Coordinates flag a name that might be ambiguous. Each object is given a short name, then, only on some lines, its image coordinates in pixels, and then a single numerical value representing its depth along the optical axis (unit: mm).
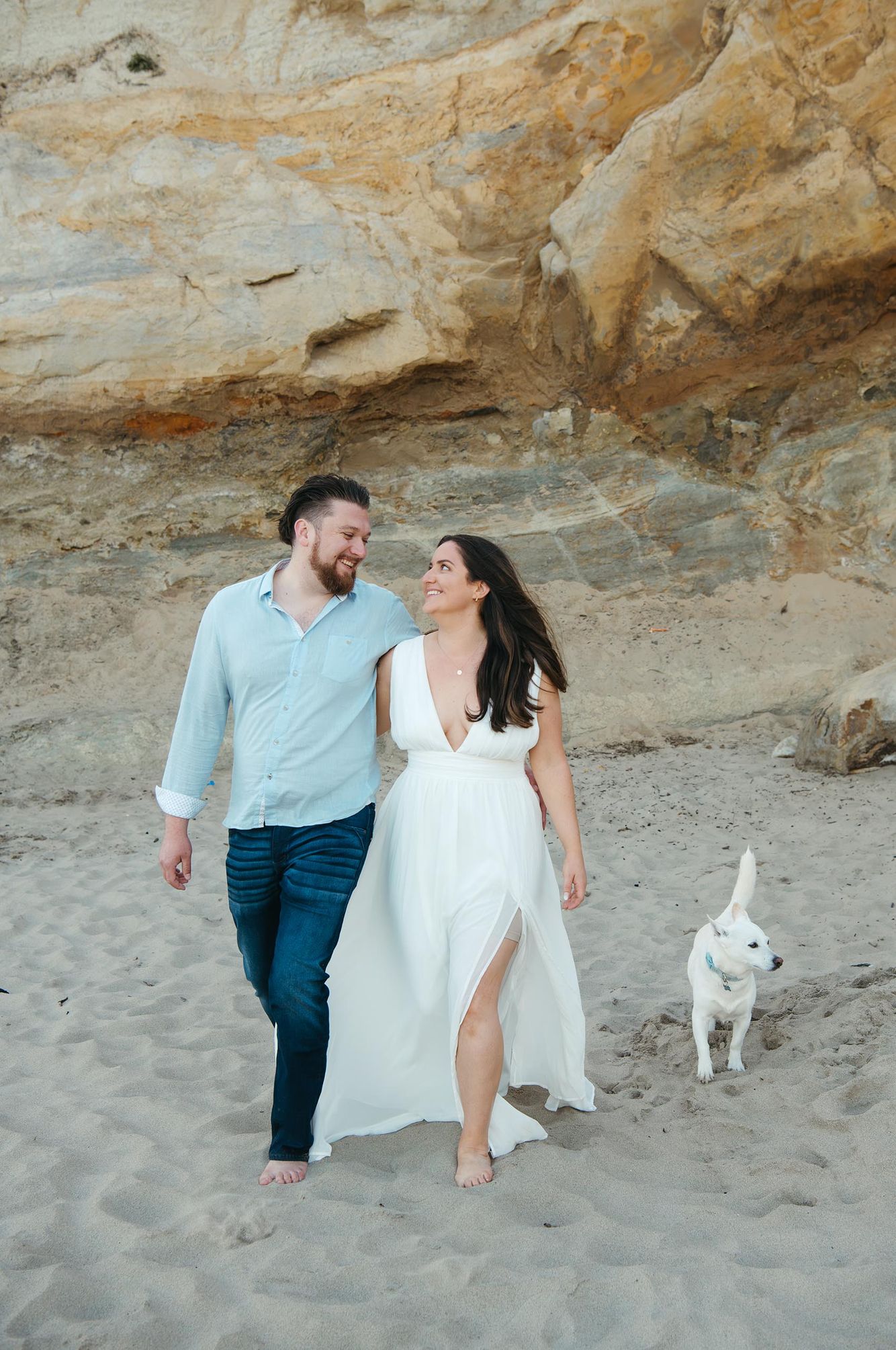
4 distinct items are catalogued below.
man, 3035
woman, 3121
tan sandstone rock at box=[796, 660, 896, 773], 7918
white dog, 3549
